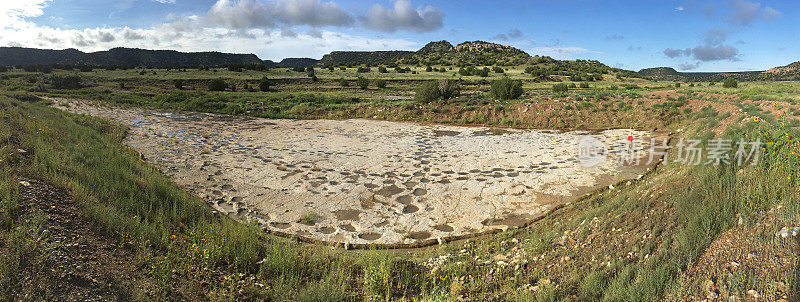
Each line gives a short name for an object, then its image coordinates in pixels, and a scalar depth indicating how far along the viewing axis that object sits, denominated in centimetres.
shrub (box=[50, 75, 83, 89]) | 4094
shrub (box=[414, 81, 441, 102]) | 2219
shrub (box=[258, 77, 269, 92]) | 4413
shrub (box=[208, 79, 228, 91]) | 4338
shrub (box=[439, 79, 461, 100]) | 2277
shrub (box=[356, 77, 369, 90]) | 4606
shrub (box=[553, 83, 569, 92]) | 3572
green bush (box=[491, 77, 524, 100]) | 2245
